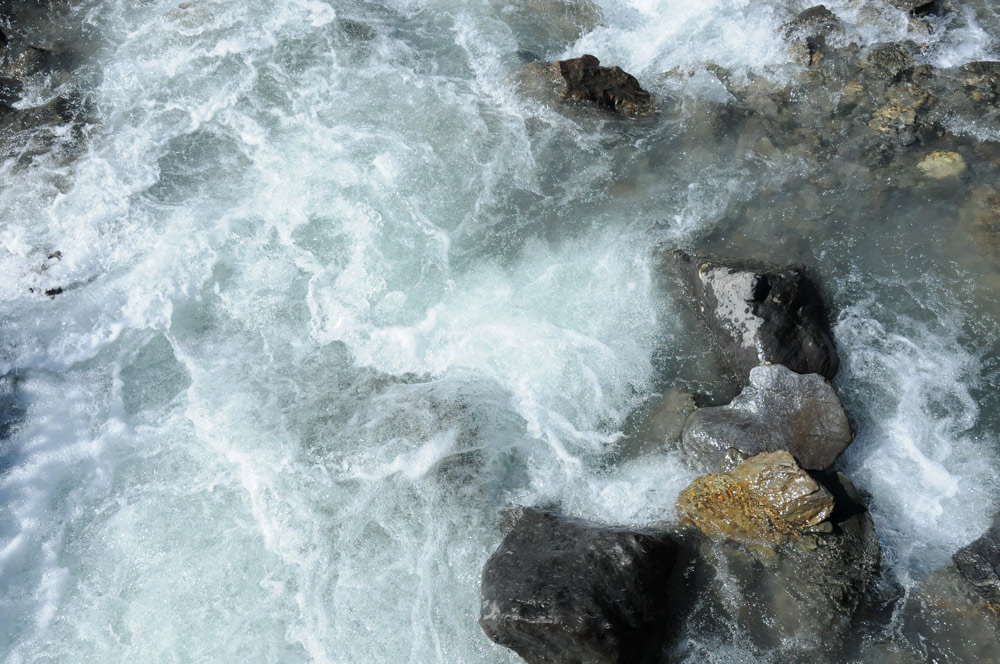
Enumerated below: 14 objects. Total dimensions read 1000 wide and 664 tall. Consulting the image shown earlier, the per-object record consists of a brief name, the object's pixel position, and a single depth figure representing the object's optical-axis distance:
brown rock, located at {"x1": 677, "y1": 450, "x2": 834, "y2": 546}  4.95
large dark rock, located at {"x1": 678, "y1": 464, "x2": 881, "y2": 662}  4.76
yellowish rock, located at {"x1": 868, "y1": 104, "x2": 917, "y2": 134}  7.59
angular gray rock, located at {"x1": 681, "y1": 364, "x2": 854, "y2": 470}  5.43
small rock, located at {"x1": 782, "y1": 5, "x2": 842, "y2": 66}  8.37
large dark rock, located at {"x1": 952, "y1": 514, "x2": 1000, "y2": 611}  4.78
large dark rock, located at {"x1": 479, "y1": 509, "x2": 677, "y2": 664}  4.56
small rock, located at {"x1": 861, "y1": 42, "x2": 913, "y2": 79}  8.11
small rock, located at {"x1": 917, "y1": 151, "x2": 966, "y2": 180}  7.16
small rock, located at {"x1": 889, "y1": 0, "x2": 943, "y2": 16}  8.59
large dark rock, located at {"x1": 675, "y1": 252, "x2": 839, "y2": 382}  5.88
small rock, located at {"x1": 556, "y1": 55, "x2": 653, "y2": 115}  8.02
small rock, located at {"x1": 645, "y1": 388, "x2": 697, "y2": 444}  5.79
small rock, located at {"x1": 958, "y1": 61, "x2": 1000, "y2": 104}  7.77
